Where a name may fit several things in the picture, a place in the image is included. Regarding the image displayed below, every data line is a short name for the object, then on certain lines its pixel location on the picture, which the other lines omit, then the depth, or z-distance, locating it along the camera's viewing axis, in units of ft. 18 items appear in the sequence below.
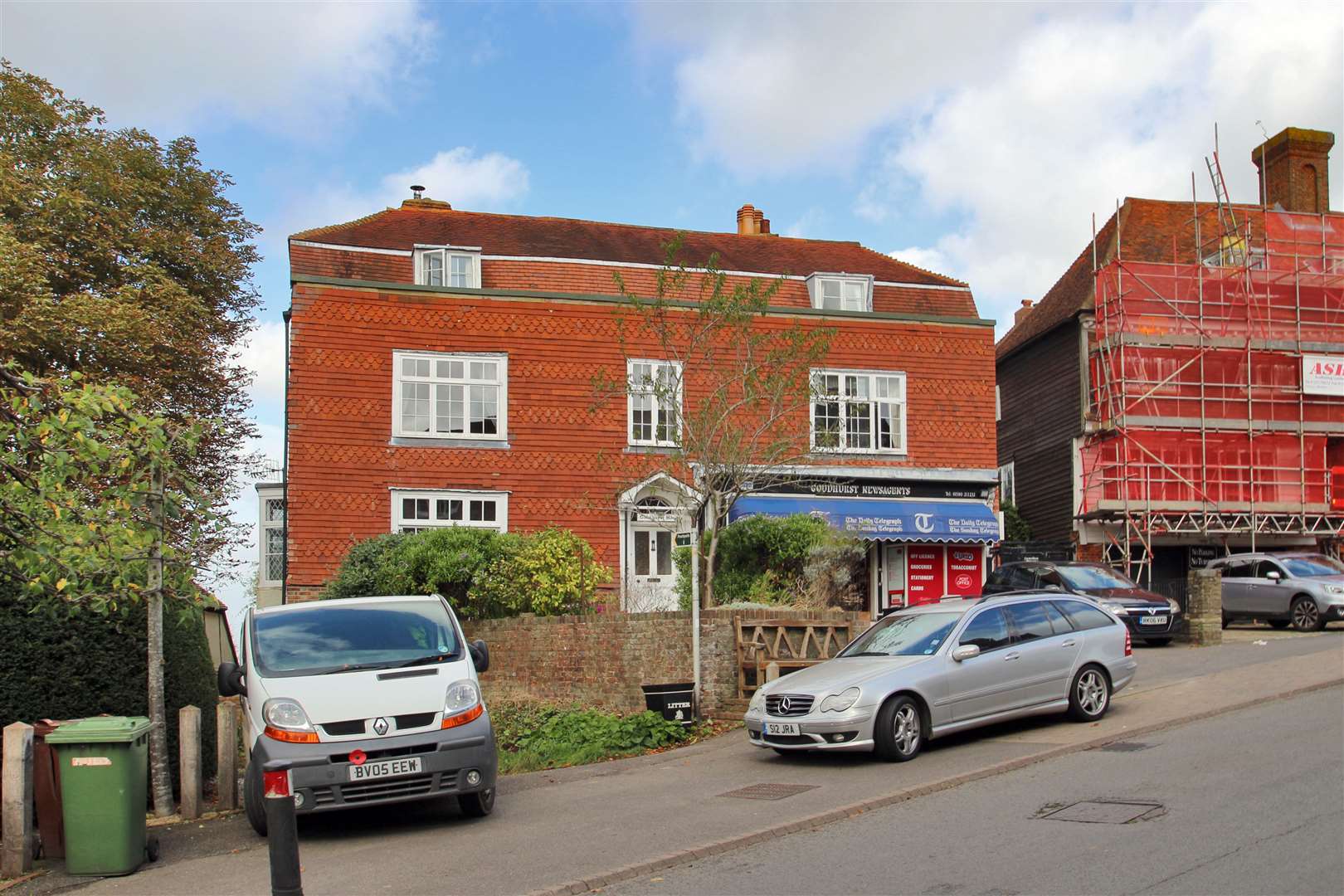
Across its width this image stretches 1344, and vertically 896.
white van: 31.65
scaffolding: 104.63
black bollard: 17.83
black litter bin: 50.96
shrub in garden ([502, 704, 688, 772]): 48.34
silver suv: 76.95
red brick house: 83.41
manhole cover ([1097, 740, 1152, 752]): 38.40
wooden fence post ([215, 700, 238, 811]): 37.60
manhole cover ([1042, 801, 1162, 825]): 29.17
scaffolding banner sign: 107.45
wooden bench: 53.11
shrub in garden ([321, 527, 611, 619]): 63.98
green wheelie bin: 29.89
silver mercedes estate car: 39.11
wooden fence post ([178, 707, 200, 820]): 36.22
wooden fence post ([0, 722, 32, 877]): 30.30
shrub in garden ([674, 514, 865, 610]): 62.49
